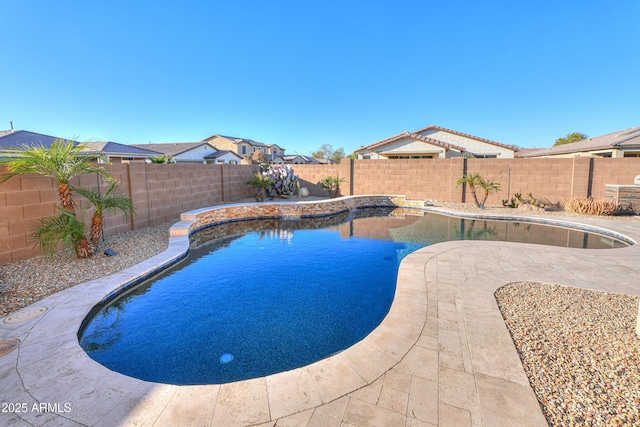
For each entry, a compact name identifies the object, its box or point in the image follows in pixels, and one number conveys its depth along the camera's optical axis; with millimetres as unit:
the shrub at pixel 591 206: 11898
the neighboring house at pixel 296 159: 53244
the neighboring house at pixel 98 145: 11902
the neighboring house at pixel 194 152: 34678
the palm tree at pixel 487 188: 13906
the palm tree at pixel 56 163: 5793
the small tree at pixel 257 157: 36891
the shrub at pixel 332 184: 17250
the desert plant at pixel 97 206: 6734
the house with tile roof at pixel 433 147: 22266
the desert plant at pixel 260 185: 15539
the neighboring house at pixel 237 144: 45156
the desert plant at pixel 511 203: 13883
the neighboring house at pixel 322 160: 59625
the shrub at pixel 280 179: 16750
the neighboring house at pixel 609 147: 16141
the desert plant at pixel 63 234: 6164
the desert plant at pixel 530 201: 13539
